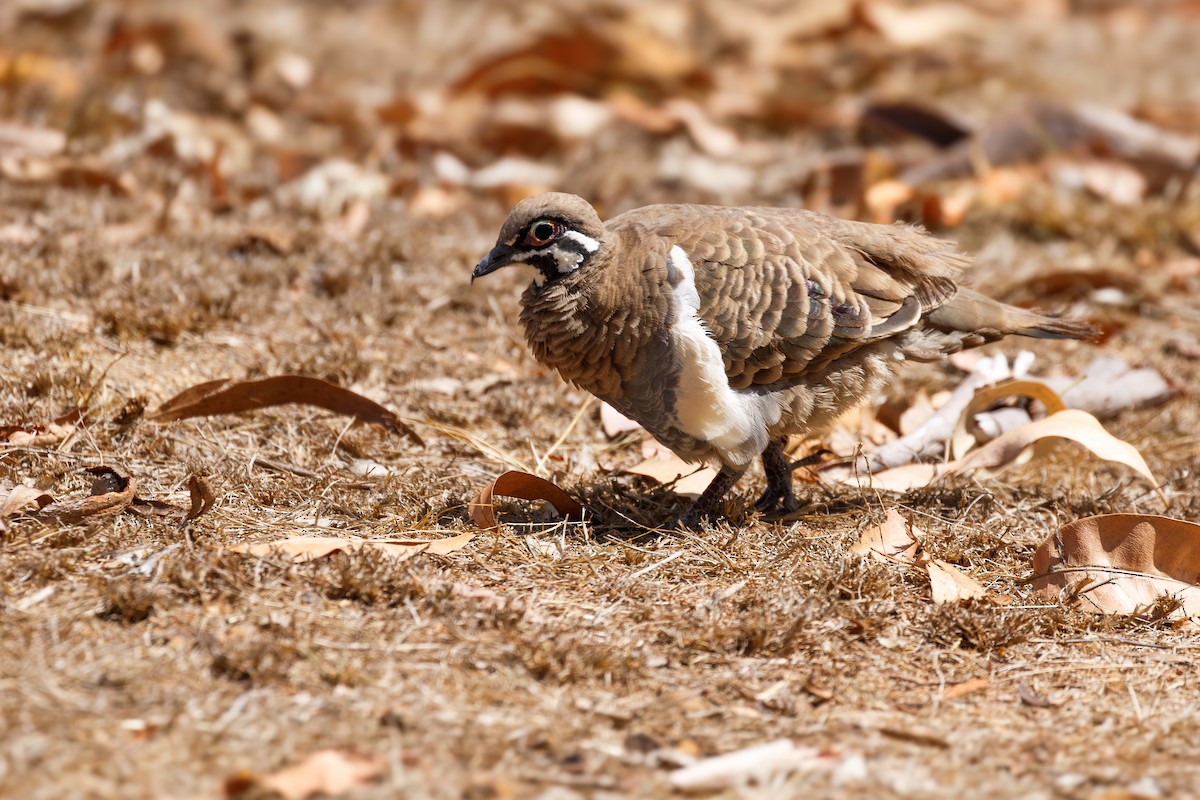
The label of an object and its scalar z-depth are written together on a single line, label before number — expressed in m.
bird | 7.65
